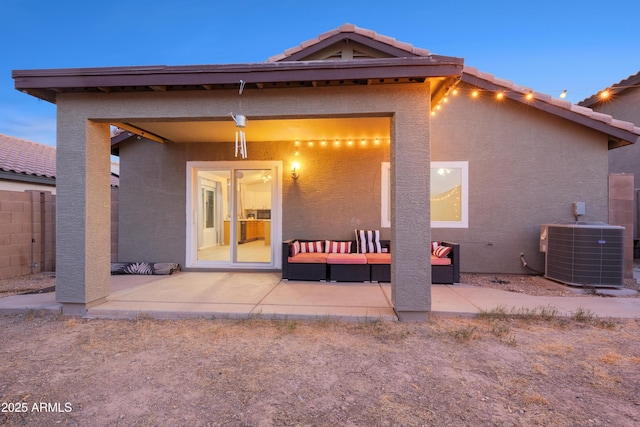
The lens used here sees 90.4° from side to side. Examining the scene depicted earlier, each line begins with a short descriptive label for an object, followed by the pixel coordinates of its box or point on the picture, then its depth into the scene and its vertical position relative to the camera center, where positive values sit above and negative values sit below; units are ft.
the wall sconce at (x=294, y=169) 21.83 +3.06
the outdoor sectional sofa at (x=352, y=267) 18.39 -3.14
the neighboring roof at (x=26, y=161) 29.04 +5.56
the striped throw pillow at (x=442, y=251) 18.54 -2.22
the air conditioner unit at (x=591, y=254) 16.62 -2.15
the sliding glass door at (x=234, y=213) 22.30 +0.03
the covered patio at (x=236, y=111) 12.17 +4.07
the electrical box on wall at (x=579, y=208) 19.90 +0.38
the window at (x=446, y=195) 21.27 +1.28
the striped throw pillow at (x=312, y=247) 21.15 -2.22
